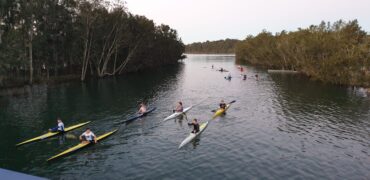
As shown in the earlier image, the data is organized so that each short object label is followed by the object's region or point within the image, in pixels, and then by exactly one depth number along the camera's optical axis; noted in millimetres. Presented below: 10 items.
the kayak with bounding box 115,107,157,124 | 43072
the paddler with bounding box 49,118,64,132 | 36666
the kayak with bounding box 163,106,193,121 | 45112
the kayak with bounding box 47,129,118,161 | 29709
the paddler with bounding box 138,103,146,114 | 46462
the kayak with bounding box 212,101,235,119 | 47262
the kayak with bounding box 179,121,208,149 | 33703
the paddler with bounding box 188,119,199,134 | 36275
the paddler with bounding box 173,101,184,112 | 46994
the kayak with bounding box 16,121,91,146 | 34125
